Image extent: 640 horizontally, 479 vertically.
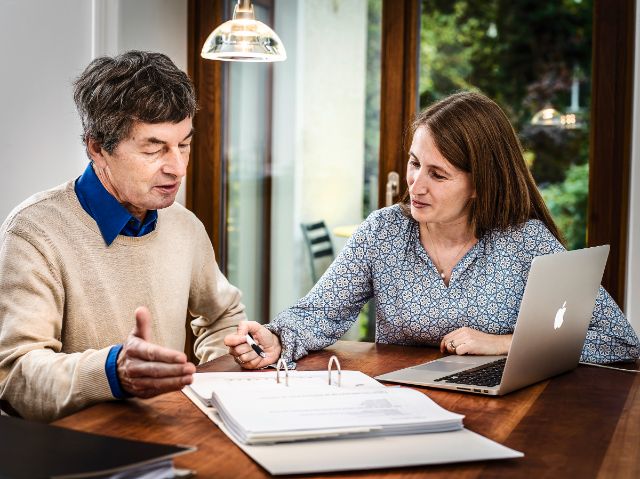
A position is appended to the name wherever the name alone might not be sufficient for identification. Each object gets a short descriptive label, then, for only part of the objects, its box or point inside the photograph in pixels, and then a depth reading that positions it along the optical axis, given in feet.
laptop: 4.86
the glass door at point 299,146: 12.01
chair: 12.59
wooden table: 3.81
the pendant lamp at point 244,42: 7.63
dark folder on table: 3.26
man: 5.22
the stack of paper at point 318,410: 3.96
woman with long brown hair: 6.73
